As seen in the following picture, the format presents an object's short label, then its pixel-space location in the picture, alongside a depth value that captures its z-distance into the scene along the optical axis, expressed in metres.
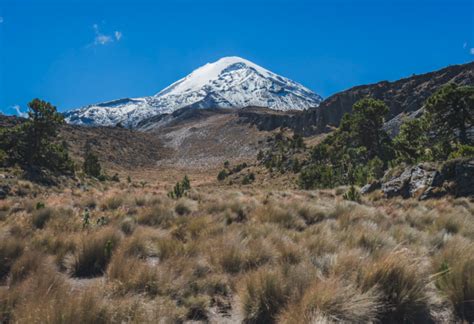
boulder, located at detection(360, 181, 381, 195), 17.74
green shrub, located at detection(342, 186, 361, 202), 13.62
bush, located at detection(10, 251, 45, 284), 3.76
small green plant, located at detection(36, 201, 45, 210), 8.14
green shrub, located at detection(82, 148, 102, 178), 36.50
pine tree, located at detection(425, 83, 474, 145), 21.95
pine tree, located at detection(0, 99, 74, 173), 26.72
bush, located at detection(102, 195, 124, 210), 9.70
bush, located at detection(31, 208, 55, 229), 6.56
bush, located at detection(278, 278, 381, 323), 2.77
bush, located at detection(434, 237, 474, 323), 3.23
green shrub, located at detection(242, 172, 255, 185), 45.38
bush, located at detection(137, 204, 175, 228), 7.23
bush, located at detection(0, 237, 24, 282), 4.09
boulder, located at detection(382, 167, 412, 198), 15.05
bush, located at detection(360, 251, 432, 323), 3.12
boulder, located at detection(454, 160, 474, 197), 12.78
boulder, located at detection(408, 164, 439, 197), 14.15
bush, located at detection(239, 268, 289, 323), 3.13
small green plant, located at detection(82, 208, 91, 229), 6.22
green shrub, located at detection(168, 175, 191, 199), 14.63
